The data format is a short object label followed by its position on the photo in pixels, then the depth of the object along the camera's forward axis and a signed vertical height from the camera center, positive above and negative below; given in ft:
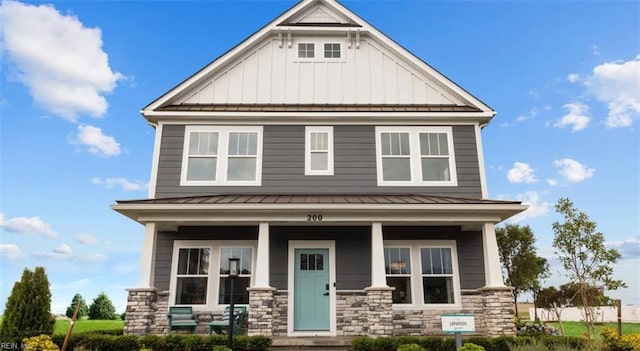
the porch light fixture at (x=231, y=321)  26.78 -1.80
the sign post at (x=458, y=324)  24.52 -1.84
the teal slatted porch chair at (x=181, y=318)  33.65 -2.06
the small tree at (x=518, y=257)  69.15 +5.69
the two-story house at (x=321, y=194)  33.37 +8.72
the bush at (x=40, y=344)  24.19 -2.93
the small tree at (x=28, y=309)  27.48 -1.10
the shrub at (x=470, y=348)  20.93 -2.74
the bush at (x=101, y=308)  65.05 -2.41
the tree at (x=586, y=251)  38.42 +3.78
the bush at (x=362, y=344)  27.76 -3.37
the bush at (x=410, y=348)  22.82 -2.99
